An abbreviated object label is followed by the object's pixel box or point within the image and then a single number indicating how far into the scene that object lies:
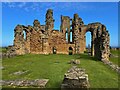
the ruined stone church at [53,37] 16.75
